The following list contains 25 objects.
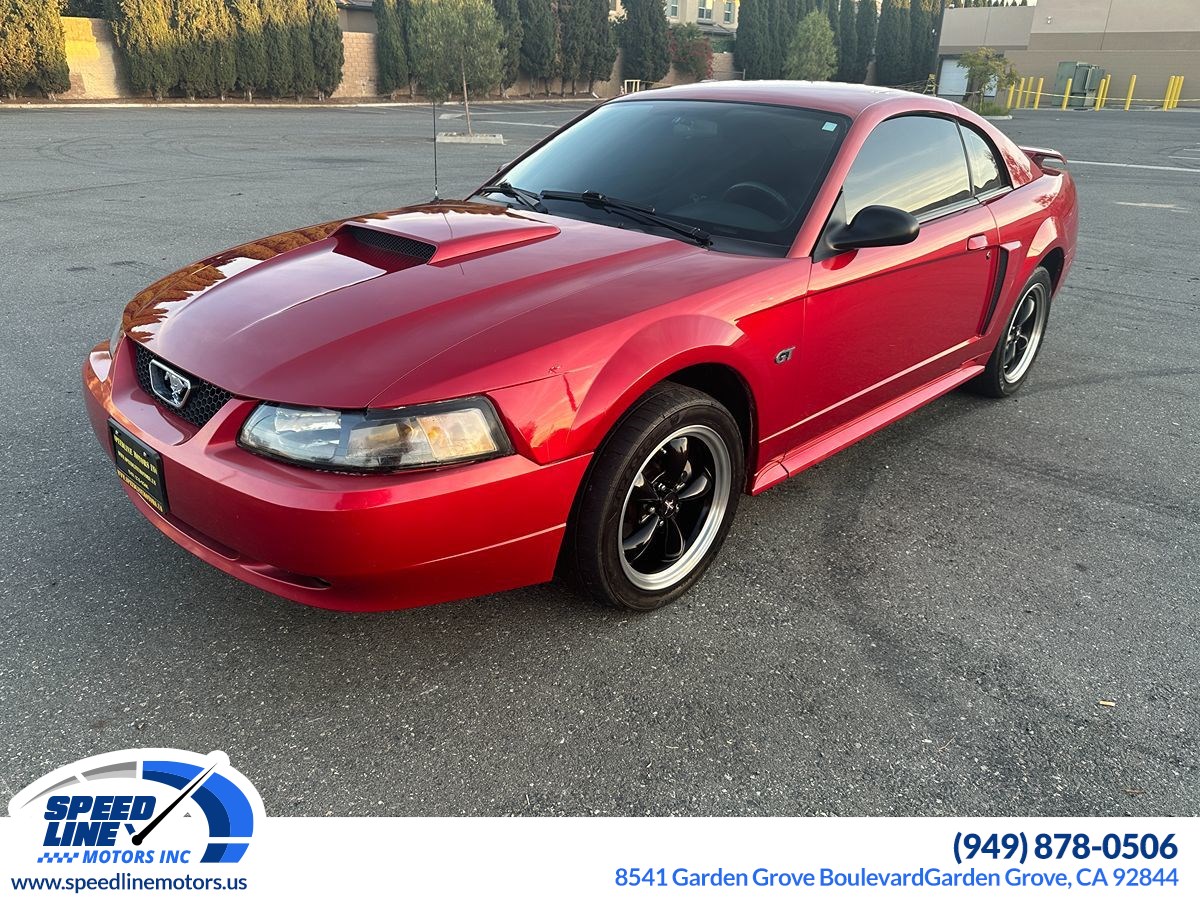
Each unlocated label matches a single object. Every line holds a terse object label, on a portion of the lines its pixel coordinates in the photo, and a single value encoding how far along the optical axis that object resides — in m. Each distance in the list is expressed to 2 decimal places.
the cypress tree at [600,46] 39.16
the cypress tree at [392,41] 31.97
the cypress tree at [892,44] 51.91
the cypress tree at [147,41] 25.19
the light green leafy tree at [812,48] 42.39
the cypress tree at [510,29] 35.12
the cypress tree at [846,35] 50.25
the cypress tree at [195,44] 25.89
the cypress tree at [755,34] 47.06
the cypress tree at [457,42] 19.70
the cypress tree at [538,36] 36.53
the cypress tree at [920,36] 53.56
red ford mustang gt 2.06
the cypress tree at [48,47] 22.92
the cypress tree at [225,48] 26.56
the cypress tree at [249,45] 27.12
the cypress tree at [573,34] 38.25
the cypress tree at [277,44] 27.91
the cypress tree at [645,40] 41.34
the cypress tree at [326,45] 29.17
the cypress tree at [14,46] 22.52
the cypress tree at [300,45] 28.50
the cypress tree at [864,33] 50.91
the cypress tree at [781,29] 47.62
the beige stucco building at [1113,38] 41.16
